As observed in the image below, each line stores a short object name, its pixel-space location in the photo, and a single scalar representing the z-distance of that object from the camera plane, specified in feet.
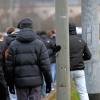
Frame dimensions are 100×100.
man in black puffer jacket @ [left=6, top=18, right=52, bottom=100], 54.34
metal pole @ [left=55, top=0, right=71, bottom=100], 53.78
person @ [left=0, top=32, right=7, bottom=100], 56.59
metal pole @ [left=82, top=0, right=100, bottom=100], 70.13
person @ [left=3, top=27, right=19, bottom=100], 65.33
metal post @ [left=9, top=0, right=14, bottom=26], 245.98
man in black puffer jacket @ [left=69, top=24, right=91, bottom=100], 65.16
